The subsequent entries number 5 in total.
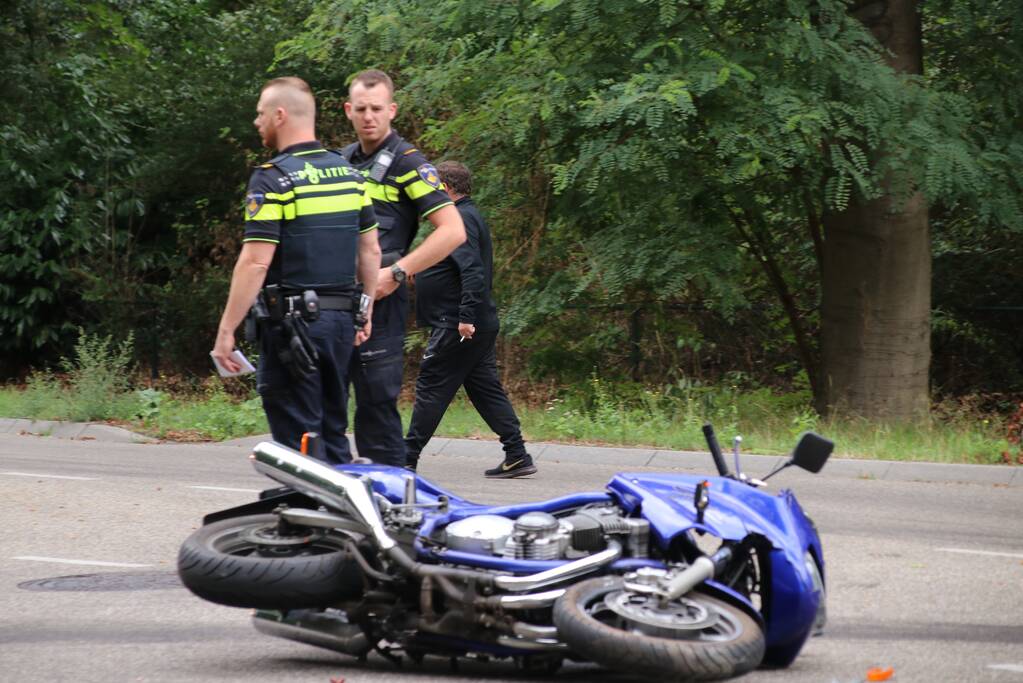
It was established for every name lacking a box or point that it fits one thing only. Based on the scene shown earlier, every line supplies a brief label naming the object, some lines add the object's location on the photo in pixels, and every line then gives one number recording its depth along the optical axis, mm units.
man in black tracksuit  19500
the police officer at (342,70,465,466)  13844
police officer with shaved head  12133
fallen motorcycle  9094
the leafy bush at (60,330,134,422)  29984
